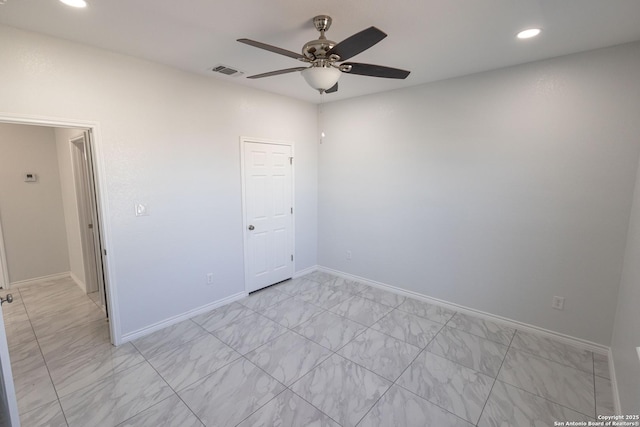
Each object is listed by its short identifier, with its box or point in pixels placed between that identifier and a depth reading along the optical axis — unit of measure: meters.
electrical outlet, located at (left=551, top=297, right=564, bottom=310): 2.77
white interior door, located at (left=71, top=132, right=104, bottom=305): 3.61
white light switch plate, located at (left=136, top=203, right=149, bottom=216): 2.78
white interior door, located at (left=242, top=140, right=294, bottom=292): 3.75
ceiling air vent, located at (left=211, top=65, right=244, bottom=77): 2.85
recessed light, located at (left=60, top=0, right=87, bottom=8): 1.76
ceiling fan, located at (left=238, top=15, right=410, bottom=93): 1.62
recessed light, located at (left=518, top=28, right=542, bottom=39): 2.08
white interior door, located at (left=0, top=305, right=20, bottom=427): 1.35
